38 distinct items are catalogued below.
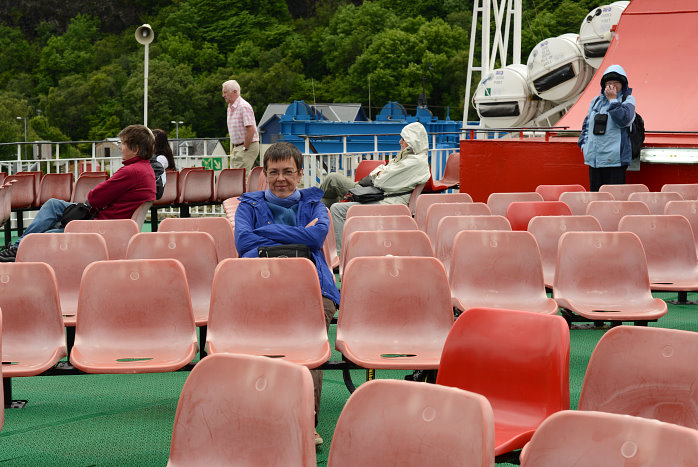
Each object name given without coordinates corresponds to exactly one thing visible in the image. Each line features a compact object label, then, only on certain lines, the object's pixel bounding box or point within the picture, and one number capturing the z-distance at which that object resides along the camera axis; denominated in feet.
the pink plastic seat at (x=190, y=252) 15.72
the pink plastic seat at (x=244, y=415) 7.75
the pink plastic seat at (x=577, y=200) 23.89
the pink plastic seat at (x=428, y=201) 23.63
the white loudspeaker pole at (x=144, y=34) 43.23
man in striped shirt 34.99
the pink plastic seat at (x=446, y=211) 21.13
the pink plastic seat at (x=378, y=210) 21.04
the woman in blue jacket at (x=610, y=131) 28.02
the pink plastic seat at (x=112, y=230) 18.04
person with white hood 26.30
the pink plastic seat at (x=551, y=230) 18.61
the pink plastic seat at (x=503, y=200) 23.90
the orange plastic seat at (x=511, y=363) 9.98
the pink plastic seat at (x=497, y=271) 15.83
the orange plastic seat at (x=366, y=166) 32.40
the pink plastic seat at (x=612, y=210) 21.30
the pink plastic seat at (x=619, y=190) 25.89
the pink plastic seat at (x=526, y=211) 21.36
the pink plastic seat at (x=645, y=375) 8.98
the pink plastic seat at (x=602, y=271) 16.16
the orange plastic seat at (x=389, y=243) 16.34
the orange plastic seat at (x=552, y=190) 26.53
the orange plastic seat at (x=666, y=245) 18.44
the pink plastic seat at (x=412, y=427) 6.99
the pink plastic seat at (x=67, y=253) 15.83
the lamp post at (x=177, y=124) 297.94
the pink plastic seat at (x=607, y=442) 6.15
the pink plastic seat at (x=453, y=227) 18.65
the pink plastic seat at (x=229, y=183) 35.76
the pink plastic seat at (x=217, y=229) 18.49
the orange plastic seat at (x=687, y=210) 21.18
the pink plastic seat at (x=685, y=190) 26.48
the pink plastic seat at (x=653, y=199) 23.82
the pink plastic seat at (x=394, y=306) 13.30
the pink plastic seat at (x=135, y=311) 13.19
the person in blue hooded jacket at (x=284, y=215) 14.43
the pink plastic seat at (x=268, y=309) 13.07
